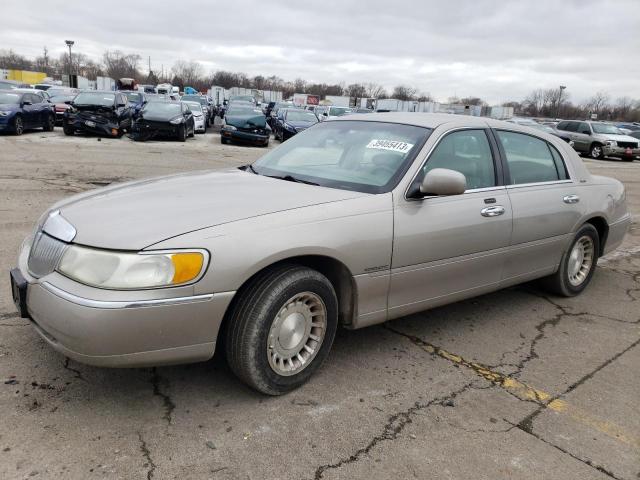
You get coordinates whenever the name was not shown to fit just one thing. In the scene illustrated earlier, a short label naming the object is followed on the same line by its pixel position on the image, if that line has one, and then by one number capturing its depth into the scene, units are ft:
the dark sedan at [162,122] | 61.87
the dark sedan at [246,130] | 65.57
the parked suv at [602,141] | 84.89
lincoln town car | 8.50
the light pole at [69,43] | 228.84
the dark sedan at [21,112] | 56.49
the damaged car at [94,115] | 60.64
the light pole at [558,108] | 279.73
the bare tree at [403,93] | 342.44
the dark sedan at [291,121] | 69.15
